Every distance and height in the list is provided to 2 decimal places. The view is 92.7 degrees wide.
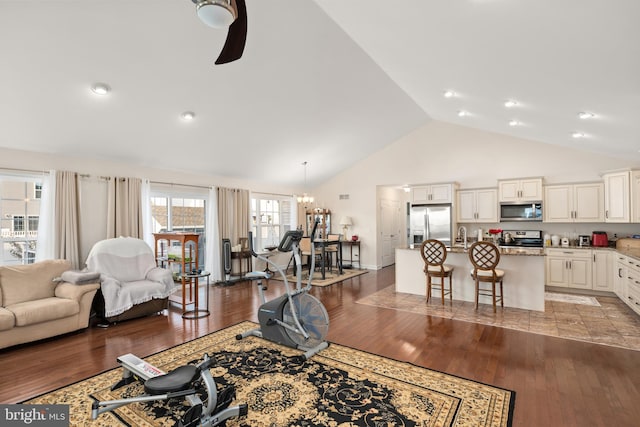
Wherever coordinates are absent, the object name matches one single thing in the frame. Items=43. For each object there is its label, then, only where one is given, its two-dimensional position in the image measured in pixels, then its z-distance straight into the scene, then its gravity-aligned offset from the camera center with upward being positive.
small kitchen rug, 5.01 -1.47
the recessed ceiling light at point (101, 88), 3.58 +1.53
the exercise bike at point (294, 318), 3.28 -1.15
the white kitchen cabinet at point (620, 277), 4.79 -1.05
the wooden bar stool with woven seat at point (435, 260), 4.88 -0.75
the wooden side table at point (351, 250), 8.56 -1.00
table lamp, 8.60 -0.23
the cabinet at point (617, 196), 5.04 +0.28
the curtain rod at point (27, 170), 4.12 +0.66
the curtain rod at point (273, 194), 7.81 +0.58
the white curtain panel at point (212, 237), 6.70 -0.47
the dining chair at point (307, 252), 8.30 -1.00
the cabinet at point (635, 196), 4.92 +0.27
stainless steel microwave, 6.11 +0.05
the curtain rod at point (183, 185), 5.78 +0.64
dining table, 7.05 -0.80
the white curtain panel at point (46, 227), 4.39 -0.14
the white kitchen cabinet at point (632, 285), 4.25 -1.06
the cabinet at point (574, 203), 5.67 +0.20
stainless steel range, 6.29 -0.53
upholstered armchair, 4.17 -0.95
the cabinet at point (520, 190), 6.10 +0.49
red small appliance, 5.52 -0.48
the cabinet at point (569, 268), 5.52 -1.03
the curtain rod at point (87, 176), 4.79 +0.65
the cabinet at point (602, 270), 5.32 -1.01
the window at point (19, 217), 4.20 +0.01
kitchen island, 4.60 -1.03
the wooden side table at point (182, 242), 4.68 -0.52
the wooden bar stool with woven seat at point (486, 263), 4.42 -0.74
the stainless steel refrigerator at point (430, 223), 6.96 -0.21
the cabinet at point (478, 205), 6.63 +0.19
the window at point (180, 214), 5.94 +0.04
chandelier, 7.86 +0.44
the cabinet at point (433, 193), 6.99 +0.49
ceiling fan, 1.37 +0.96
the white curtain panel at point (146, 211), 5.51 +0.10
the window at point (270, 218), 7.97 -0.07
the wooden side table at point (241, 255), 6.92 -0.90
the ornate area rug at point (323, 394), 2.15 -1.44
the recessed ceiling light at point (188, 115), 4.53 +1.51
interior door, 8.77 -0.40
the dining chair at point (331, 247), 7.74 -0.85
